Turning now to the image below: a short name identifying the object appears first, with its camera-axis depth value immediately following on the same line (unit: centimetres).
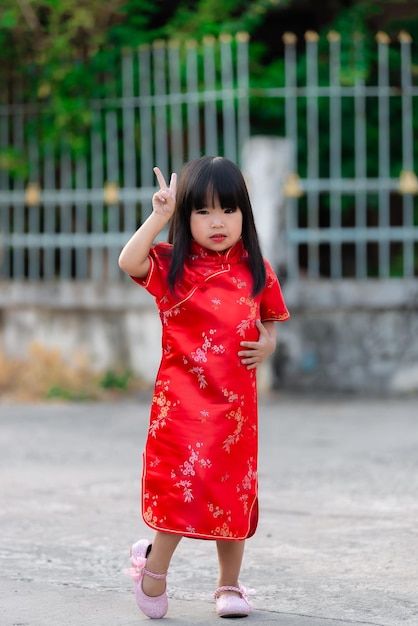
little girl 638
